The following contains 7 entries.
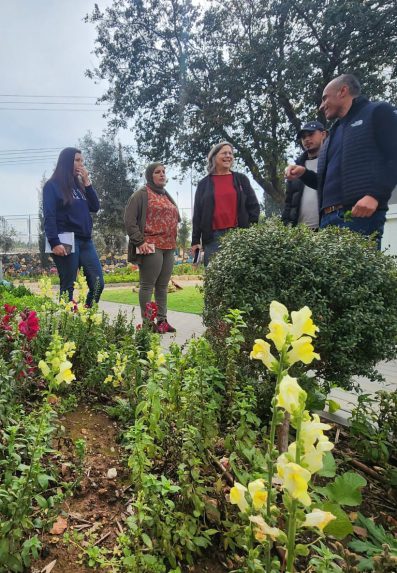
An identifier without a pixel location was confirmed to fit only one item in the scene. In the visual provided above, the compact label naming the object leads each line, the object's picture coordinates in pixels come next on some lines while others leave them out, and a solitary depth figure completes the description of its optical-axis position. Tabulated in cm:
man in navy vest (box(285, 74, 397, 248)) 284
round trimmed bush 195
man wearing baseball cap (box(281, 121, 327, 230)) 367
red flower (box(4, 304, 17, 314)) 268
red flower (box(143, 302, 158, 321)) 304
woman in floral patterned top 434
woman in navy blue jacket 382
